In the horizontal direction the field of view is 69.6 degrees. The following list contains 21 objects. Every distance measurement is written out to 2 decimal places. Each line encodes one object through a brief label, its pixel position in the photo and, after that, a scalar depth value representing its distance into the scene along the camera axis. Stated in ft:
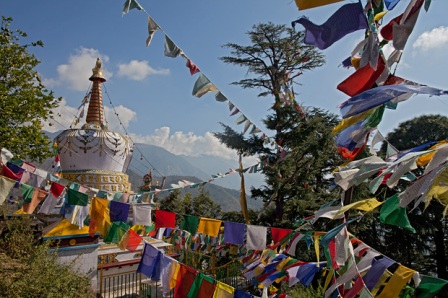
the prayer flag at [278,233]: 24.67
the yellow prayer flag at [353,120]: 11.48
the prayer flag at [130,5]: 18.37
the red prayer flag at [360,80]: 10.86
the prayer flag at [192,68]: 22.09
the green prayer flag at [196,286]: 20.74
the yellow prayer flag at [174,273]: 21.98
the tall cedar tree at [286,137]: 48.11
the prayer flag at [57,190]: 22.26
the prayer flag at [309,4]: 8.04
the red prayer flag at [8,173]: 21.72
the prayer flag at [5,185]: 19.29
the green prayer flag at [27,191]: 22.29
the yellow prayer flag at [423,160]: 11.72
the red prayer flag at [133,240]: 23.08
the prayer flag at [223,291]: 19.54
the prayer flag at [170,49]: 20.69
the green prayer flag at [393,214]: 13.35
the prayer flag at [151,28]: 19.69
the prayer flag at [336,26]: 8.96
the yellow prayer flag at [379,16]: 10.72
